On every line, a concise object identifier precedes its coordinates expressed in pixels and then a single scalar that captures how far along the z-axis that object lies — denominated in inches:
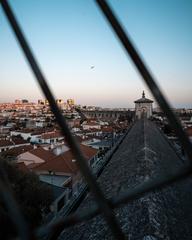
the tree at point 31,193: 474.9
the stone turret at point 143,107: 1867.6
